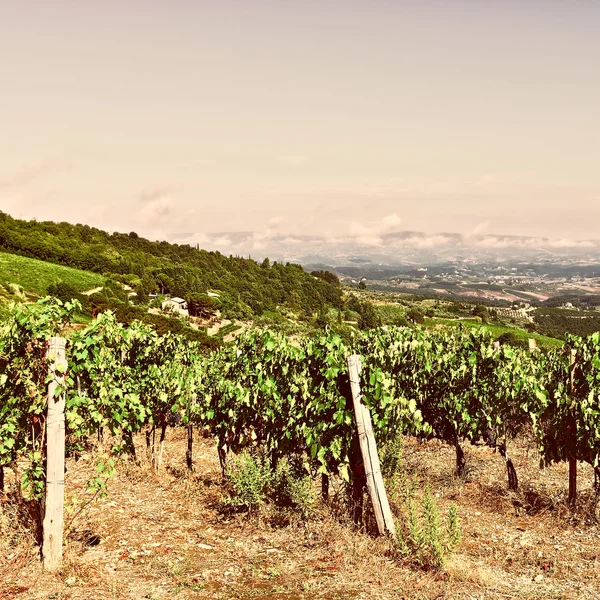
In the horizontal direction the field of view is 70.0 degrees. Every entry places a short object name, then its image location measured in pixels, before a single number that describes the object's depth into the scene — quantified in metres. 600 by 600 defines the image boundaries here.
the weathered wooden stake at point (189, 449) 12.73
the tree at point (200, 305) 74.62
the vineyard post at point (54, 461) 6.75
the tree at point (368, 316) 110.94
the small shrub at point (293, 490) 8.82
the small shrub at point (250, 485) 9.03
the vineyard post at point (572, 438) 9.89
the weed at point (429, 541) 7.07
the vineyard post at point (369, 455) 7.85
